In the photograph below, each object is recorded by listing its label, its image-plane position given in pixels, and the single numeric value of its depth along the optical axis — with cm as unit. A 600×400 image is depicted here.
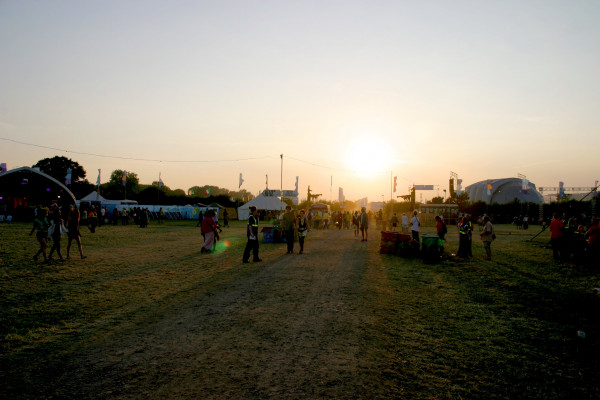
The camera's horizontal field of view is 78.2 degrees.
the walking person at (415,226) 1694
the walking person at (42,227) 1156
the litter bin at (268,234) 2112
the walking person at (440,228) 1579
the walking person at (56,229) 1166
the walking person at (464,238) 1483
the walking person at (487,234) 1395
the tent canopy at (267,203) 5588
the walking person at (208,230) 1570
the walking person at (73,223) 1227
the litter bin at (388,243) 1630
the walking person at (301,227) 1567
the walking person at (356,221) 2578
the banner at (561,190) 5636
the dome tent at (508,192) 7756
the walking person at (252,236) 1238
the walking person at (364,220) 2161
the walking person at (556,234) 1445
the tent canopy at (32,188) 3747
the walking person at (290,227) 1552
